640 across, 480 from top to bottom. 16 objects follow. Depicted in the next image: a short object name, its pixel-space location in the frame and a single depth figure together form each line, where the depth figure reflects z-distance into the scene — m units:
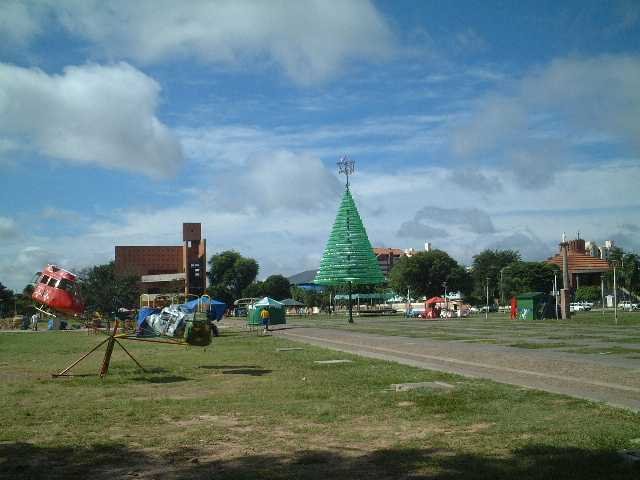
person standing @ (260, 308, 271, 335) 44.19
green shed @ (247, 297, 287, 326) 52.16
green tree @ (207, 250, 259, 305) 130.00
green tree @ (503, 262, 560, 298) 111.31
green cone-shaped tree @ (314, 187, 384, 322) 73.06
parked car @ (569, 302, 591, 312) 89.38
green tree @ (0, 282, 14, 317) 112.47
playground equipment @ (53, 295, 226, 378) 20.02
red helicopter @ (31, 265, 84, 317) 18.88
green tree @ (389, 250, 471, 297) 109.75
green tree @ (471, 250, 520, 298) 134.62
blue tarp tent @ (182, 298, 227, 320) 44.71
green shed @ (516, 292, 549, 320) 56.19
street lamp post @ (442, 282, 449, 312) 76.53
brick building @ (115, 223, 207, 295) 127.19
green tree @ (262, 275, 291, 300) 131.73
